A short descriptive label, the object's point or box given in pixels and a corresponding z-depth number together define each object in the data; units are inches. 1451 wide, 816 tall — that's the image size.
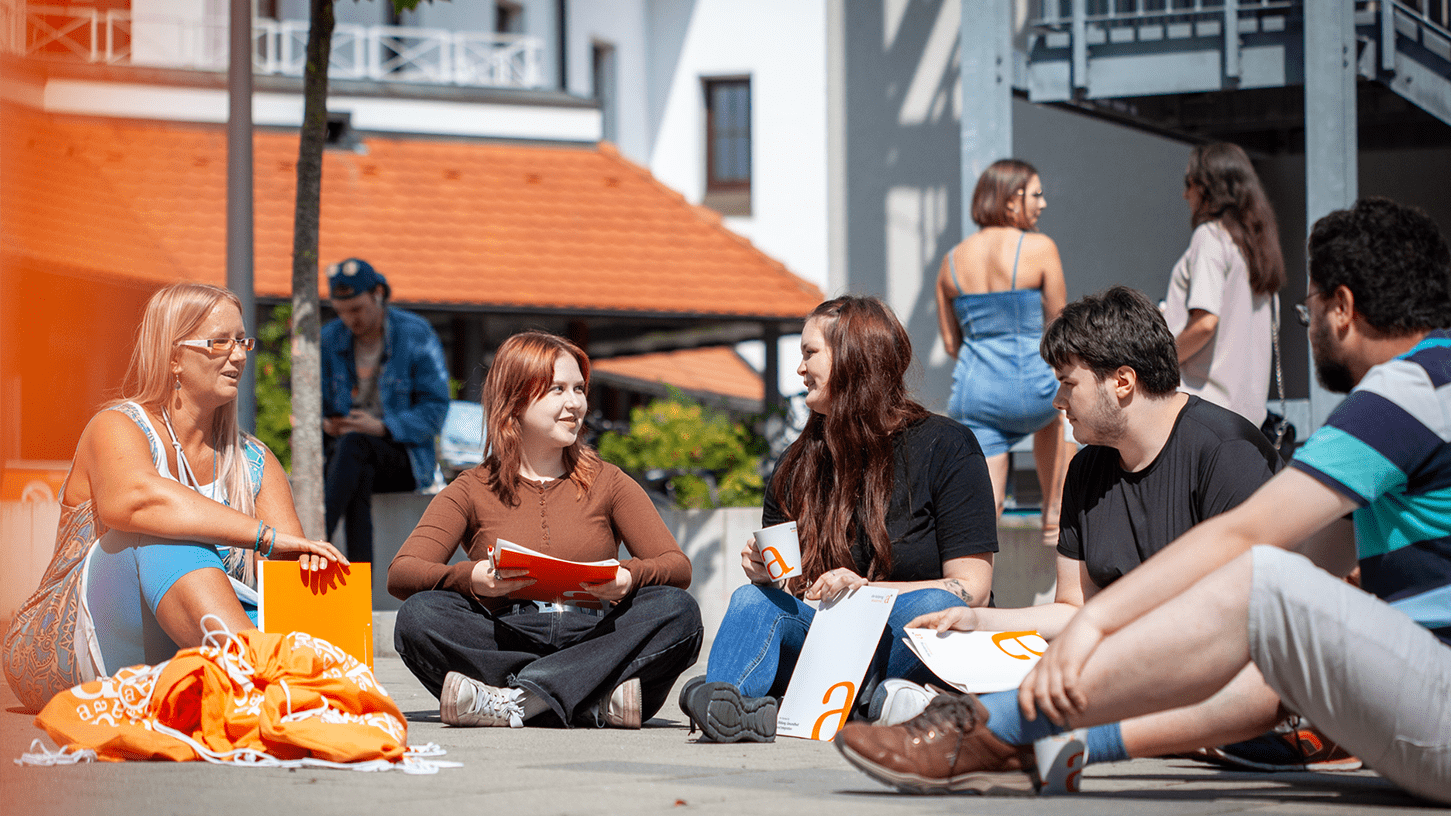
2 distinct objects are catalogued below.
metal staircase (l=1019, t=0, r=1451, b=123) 356.8
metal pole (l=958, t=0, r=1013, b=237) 376.8
